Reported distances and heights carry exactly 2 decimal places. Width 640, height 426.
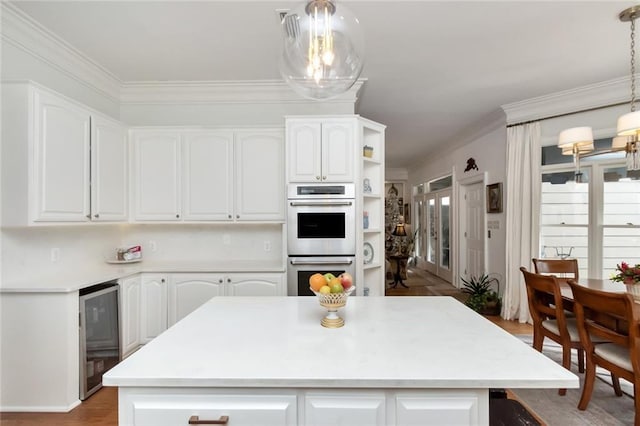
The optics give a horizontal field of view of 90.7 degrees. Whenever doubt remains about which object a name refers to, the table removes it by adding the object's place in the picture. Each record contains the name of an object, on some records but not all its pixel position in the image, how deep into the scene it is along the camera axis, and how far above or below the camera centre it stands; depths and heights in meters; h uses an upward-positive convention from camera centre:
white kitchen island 1.00 -0.53
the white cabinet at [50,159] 2.16 +0.41
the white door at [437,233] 6.68 -0.44
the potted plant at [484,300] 4.30 -1.18
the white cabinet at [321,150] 3.12 +0.63
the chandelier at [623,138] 2.03 +0.55
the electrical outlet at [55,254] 2.66 -0.35
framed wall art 4.46 +0.23
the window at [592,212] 3.44 +0.02
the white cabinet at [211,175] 3.30 +0.40
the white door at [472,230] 5.12 -0.29
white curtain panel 3.94 +0.04
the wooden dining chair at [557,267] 3.09 -0.53
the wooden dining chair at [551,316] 2.32 -0.82
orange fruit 1.43 -0.31
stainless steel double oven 3.08 -0.19
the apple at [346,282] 1.44 -0.31
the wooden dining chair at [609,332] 1.74 -0.72
